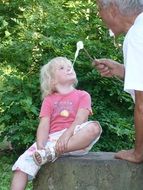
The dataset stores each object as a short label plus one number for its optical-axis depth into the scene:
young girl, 3.67
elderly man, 3.07
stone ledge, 3.71
